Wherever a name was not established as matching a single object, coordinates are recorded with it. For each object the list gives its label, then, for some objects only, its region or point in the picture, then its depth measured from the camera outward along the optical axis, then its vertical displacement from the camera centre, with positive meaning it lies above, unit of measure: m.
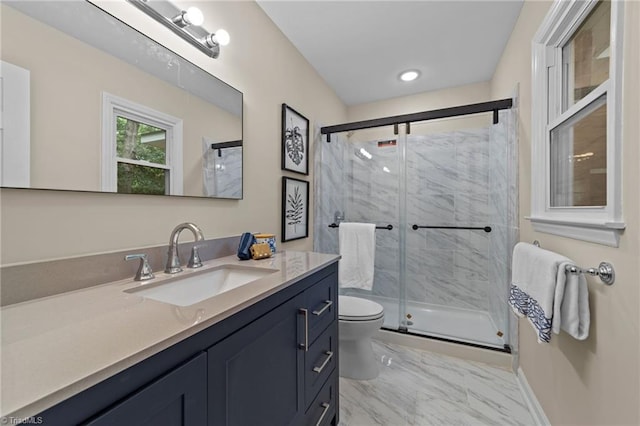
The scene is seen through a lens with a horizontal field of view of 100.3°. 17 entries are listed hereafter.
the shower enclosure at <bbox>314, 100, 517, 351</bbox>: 2.38 +0.01
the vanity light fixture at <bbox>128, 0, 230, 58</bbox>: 1.04 +0.80
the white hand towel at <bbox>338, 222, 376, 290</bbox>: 2.33 -0.37
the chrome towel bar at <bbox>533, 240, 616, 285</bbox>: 0.86 -0.20
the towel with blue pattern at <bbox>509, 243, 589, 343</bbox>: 0.97 -0.32
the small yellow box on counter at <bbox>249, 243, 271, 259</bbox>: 1.35 -0.20
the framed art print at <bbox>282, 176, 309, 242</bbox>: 1.96 +0.03
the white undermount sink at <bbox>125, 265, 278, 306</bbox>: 0.94 -0.29
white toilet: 1.74 -0.85
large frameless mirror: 0.74 +0.36
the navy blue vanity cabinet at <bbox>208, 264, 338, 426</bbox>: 0.68 -0.49
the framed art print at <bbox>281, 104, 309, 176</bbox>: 1.96 +0.56
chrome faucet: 1.04 -0.14
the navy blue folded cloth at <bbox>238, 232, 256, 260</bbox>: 1.34 -0.17
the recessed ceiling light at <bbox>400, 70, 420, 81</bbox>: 2.50 +1.32
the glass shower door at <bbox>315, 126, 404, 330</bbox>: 2.53 +0.17
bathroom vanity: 0.41 -0.29
